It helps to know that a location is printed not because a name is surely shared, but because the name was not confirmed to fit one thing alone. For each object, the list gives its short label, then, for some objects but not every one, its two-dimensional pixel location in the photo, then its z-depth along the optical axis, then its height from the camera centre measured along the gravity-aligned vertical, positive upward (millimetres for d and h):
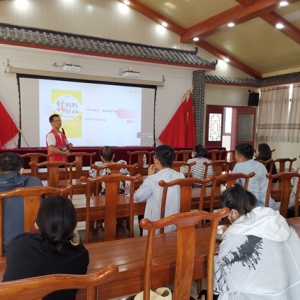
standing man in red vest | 3800 -295
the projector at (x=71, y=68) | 5704 +1065
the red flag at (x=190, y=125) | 7121 +0
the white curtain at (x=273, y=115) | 7715 +368
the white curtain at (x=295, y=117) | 7334 +301
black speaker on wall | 8391 +833
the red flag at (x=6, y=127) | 5488 -160
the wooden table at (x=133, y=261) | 1189 -632
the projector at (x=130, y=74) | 6309 +1099
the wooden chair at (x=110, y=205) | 1723 -537
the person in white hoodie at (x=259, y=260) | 1123 -538
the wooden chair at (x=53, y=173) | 2262 -424
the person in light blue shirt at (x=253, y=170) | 2471 -393
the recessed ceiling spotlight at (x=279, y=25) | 5895 +2149
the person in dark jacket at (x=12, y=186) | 1500 -397
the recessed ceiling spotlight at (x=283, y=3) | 4710 +2095
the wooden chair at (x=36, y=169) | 2771 -489
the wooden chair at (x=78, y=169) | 3238 -547
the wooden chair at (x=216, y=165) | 3077 -439
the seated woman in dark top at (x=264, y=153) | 3596 -324
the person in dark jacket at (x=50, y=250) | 981 -463
